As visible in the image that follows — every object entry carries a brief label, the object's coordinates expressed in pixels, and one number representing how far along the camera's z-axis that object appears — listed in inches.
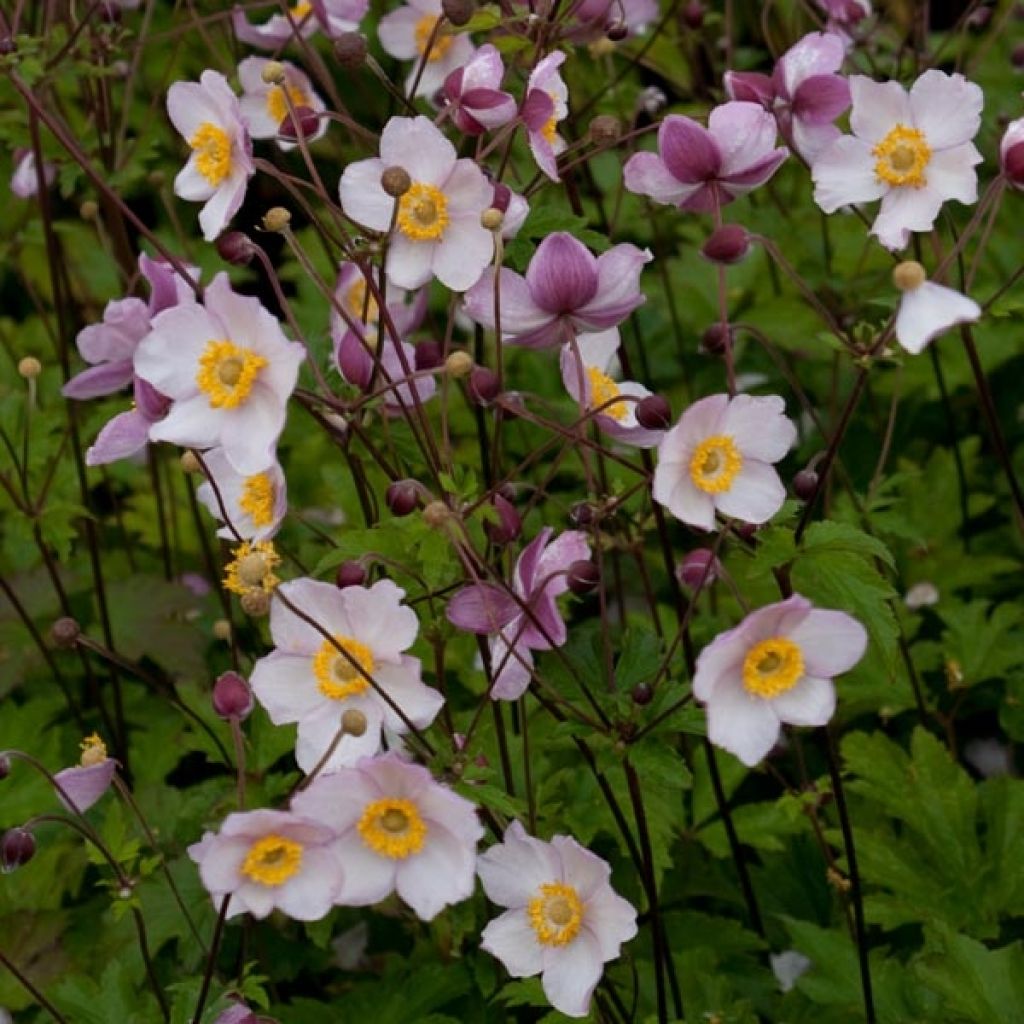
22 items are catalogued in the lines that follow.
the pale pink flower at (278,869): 23.1
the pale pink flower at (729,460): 24.4
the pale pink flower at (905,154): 26.9
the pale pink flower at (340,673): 24.7
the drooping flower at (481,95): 27.1
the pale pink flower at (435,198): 26.5
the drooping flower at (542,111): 27.1
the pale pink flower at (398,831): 23.2
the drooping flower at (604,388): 27.2
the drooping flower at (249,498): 26.6
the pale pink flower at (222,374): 24.4
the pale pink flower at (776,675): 23.6
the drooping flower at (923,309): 22.6
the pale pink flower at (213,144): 27.6
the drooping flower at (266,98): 32.9
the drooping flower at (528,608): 25.5
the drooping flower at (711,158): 26.4
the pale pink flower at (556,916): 25.9
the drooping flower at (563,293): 26.2
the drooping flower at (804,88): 27.9
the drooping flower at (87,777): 27.1
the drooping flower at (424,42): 35.1
